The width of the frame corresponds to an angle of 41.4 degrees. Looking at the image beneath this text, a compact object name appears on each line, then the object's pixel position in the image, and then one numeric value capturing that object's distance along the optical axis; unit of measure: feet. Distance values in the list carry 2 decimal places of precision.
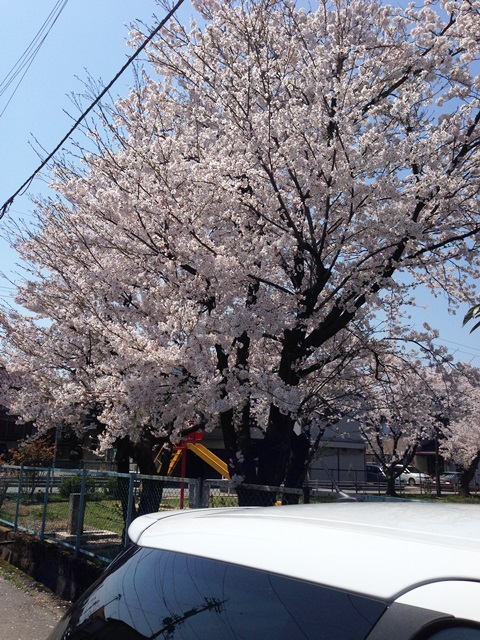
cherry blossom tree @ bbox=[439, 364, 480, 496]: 113.91
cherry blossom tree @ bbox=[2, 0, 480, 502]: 26.68
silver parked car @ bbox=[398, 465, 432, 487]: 161.77
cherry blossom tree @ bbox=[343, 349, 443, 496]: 33.40
